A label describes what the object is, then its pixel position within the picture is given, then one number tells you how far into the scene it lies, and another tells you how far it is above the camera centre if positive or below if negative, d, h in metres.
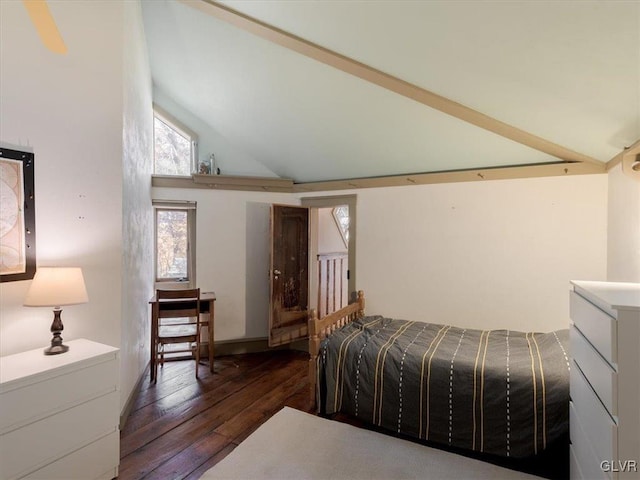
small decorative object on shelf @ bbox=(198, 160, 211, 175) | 4.12 +0.93
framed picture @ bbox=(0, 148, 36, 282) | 1.82 +0.13
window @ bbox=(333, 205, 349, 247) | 5.22 +0.34
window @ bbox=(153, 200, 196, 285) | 4.05 -0.07
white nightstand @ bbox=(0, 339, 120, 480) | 1.49 -0.95
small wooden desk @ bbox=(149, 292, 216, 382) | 3.27 -0.81
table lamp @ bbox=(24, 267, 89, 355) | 1.76 -0.32
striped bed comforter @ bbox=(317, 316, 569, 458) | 1.91 -1.01
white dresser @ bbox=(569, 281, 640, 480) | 1.11 -0.56
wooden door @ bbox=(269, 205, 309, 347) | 3.91 -0.48
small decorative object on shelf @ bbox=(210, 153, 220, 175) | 4.18 +0.95
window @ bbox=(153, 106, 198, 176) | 4.15 +1.26
